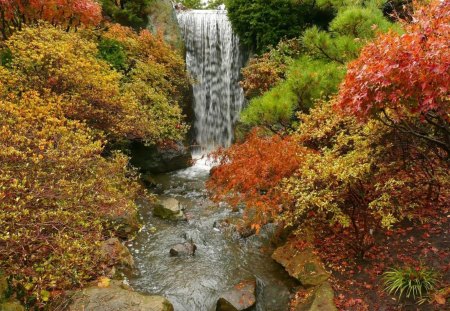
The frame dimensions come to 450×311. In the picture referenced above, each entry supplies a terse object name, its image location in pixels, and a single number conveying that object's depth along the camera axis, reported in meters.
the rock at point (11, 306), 5.35
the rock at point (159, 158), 14.73
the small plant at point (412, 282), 5.98
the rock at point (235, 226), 10.15
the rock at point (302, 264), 7.27
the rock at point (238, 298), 7.25
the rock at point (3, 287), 5.50
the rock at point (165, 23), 17.62
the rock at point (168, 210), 11.38
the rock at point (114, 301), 6.17
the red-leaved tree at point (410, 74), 4.21
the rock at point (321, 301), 6.42
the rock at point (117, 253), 7.79
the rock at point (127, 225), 9.70
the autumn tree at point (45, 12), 10.61
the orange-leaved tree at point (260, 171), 7.16
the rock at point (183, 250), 9.34
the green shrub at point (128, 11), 16.73
